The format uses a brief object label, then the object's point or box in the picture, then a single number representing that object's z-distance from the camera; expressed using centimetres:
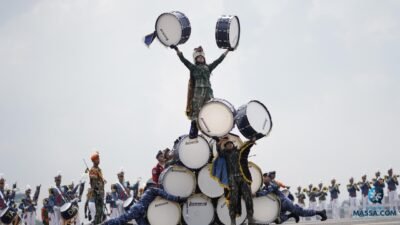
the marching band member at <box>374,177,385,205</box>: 2916
